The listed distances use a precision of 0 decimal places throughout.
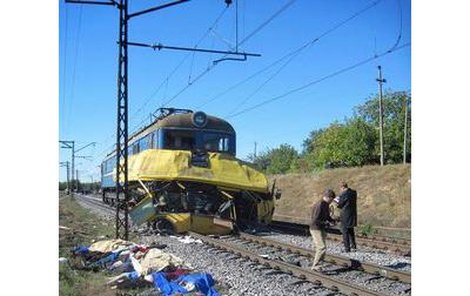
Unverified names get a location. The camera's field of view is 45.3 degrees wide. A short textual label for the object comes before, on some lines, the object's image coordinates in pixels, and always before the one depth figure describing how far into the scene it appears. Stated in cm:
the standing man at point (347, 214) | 809
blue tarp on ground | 429
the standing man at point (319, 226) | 630
